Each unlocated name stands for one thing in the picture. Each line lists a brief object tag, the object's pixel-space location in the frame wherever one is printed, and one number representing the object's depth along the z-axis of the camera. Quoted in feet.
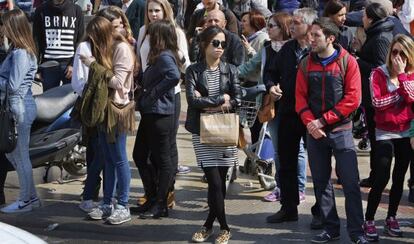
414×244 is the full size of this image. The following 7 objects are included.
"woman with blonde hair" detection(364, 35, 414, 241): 44.27
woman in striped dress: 44.68
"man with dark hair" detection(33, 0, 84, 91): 64.28
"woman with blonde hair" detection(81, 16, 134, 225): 48.08
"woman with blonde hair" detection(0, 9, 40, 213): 51.06
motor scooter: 55.16
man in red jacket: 42.78
